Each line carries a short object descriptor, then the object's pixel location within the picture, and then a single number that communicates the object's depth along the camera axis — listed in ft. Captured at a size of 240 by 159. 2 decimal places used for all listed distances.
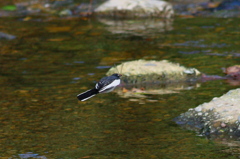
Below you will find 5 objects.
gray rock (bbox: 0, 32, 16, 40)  86.28
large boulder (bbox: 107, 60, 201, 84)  55.21
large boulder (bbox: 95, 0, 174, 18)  104.53
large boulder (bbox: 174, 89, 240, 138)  37.81
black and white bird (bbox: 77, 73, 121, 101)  39.46
